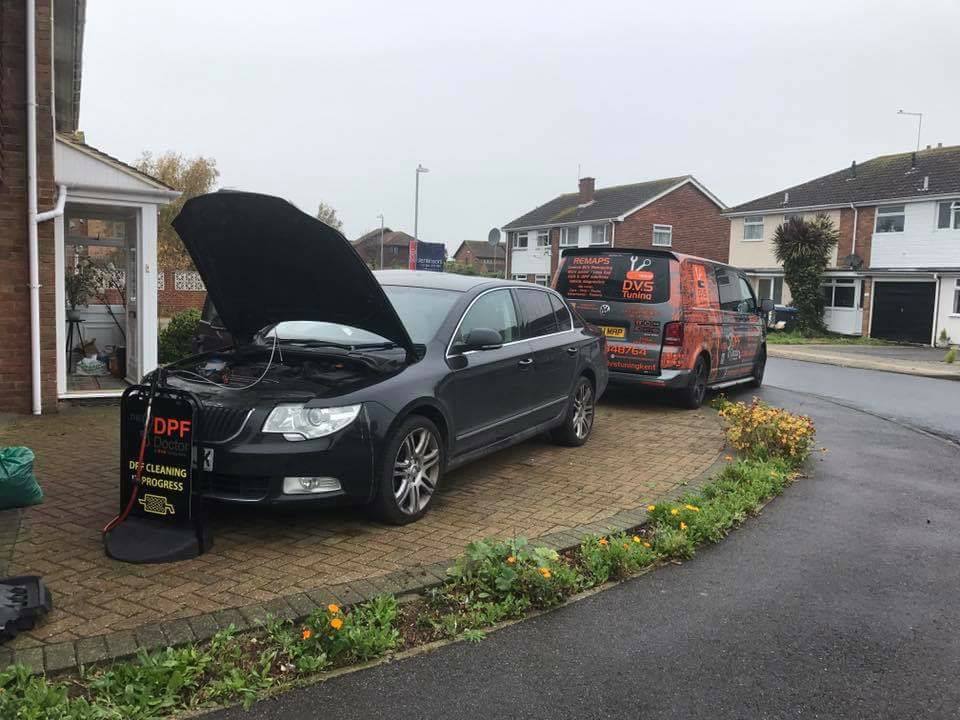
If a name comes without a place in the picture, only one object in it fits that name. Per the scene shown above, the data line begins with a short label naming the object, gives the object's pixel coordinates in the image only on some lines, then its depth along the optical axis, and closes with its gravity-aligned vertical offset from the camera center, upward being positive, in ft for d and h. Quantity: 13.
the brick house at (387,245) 318.24 +14.85
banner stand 14.21 -3.88
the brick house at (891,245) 96.32 +7.07
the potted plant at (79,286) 35.53 -0.78
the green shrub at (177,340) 38.14 -3.25
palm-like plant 104.06 +4.95
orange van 31.68 -0.78
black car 14.96 -1.99
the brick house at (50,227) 26.32 +1.62
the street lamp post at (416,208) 156.83 +14.61
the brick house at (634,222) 149.59 +13.14
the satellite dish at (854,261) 105.60 +5.00
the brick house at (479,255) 297.53 +11.96
